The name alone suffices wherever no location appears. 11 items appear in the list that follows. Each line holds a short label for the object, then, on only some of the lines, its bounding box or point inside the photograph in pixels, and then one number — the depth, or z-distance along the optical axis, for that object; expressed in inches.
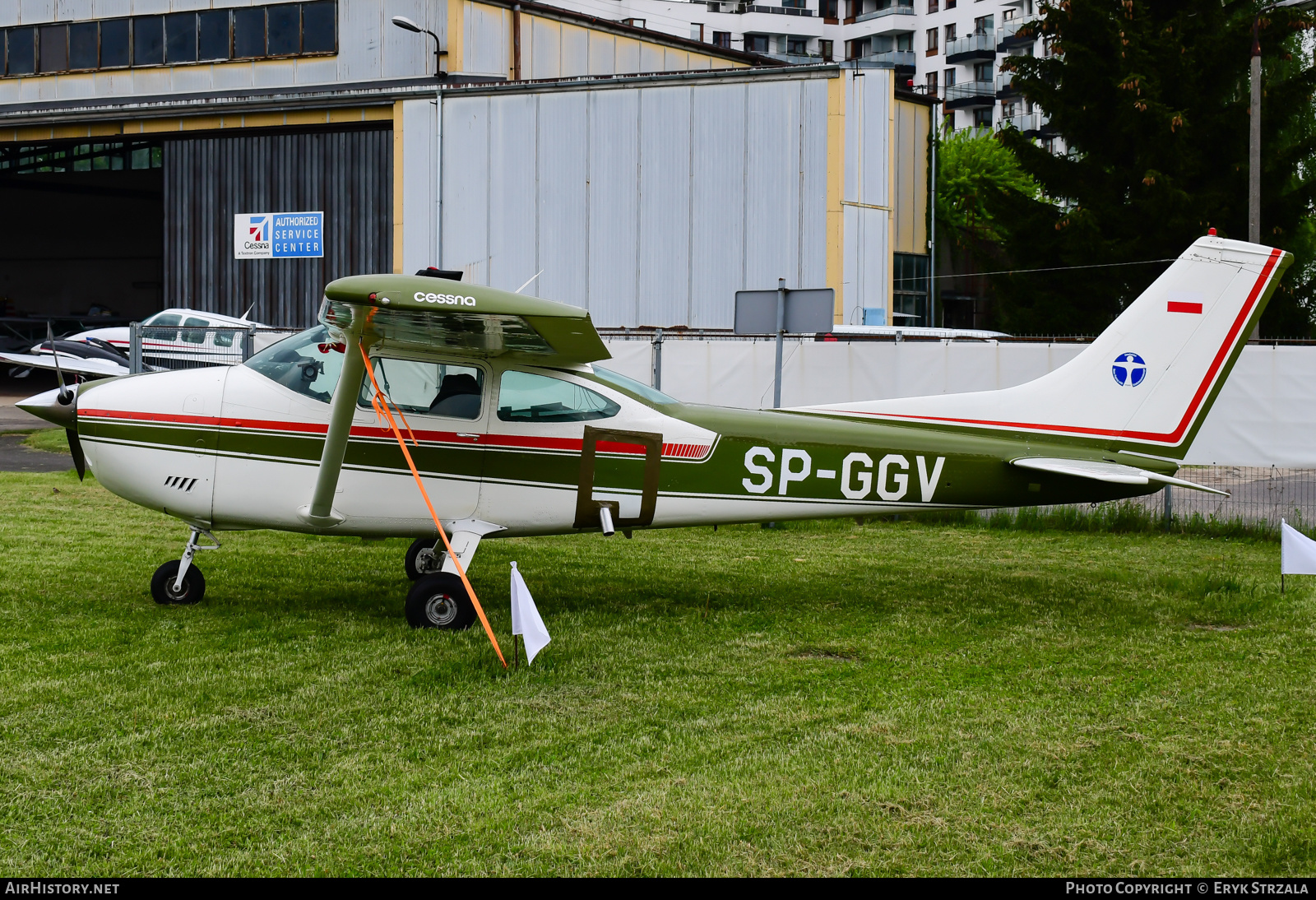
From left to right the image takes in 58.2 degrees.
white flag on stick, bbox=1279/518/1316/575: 331.0
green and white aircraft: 313.3
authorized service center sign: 1086.4
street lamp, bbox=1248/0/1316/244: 874.1
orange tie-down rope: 284.5
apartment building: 3080.7
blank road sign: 498.3
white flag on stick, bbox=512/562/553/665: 248.7
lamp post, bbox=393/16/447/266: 999.0
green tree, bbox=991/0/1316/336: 1055.6
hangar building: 912.9
